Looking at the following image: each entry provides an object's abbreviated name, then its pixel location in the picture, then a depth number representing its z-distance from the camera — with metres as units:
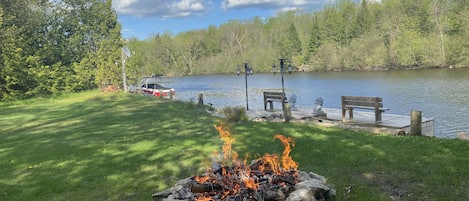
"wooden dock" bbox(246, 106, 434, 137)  12.12
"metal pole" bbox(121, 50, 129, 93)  32.08
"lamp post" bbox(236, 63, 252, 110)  24.99
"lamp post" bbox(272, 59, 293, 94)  20.86
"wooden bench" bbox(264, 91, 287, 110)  18.57
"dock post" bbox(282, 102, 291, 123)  13.11
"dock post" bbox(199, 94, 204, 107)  21.52
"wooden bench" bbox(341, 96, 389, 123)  13.02
